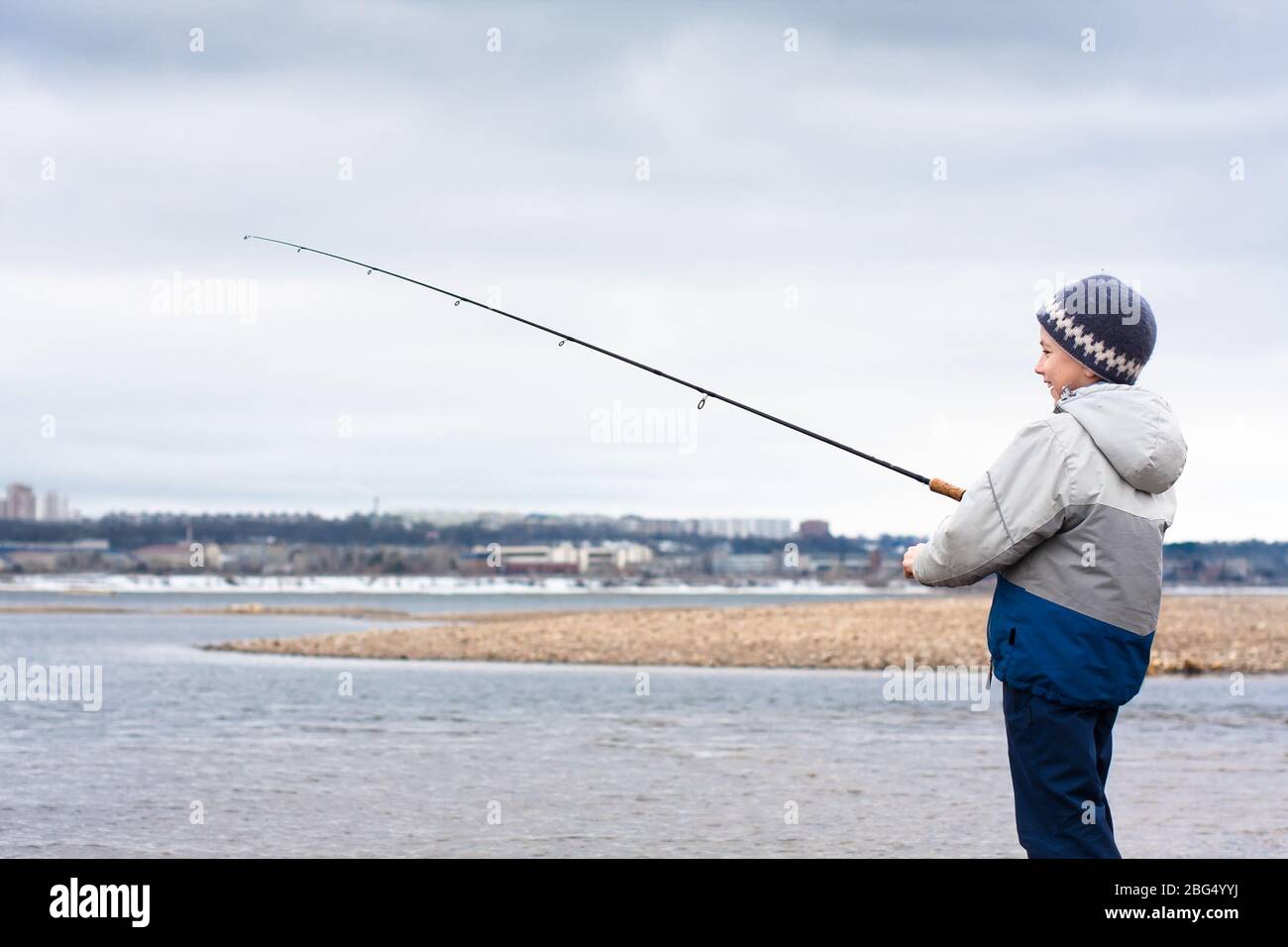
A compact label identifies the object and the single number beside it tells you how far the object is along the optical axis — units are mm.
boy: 3908
